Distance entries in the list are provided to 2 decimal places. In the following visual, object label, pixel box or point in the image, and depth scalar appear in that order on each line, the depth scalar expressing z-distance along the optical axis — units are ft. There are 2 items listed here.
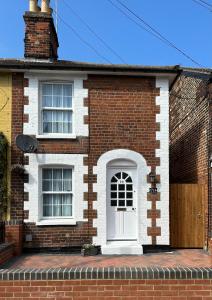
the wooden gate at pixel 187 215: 35.14
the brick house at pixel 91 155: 33.50
